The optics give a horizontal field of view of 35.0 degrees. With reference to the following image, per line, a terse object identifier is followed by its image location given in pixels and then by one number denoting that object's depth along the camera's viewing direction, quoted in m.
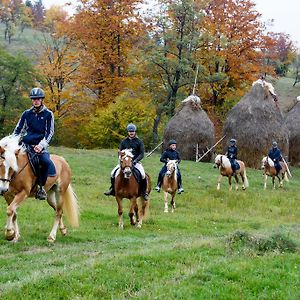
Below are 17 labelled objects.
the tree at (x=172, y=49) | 37.19
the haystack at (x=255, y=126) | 34.41
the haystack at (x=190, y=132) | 35.47
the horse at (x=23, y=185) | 9.30
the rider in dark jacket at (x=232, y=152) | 25.18
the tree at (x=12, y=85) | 35.03
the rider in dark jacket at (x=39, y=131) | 10.05
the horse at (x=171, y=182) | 17.97
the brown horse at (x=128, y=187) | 12.62
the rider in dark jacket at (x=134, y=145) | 13.12
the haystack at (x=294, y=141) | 39.19
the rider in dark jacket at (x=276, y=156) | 27.15
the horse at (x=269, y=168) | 26.83
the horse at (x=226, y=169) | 24.74
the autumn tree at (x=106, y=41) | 39.62
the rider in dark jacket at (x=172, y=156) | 18.07
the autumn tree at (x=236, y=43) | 42.00
